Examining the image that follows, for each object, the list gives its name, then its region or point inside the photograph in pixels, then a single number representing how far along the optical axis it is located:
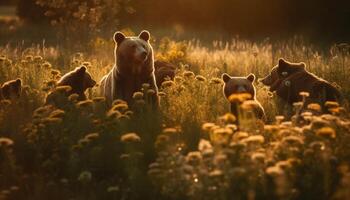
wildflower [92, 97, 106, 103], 15.73
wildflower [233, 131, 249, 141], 12.39
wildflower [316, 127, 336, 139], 12.07
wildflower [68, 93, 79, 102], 15.81
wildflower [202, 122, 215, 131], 12.67
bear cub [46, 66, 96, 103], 19.64
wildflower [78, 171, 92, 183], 12.77
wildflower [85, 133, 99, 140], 13.37
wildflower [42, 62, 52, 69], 20.06
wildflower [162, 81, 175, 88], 18.12
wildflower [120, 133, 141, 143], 12.52
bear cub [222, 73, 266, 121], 17.50
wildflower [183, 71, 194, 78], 18.37
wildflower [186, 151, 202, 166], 11.92
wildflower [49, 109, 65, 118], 14.50
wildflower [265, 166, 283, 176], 10.78
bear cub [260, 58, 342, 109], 18.73
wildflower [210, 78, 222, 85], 17.71
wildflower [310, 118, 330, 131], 12.91
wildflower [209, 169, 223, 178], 11.23
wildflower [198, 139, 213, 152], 11.91
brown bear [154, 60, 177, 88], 23.95
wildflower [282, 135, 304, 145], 12.41
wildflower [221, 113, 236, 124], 12.68
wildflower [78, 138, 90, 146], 13.32
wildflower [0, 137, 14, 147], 12.66
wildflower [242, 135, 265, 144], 11.91
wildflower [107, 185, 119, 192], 12.79
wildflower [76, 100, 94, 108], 14.90
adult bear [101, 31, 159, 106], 19.61
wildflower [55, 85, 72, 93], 15.65
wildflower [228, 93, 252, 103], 13.43
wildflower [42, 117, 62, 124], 14.15
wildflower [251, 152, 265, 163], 11.84
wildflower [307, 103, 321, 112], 13.54
